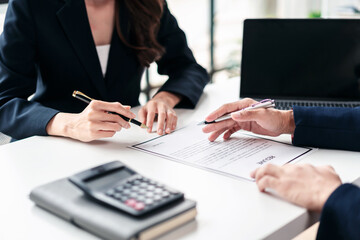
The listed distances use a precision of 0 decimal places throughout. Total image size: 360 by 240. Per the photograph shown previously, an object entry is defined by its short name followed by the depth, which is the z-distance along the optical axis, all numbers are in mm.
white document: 930
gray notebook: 620
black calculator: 654
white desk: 684
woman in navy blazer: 1176
